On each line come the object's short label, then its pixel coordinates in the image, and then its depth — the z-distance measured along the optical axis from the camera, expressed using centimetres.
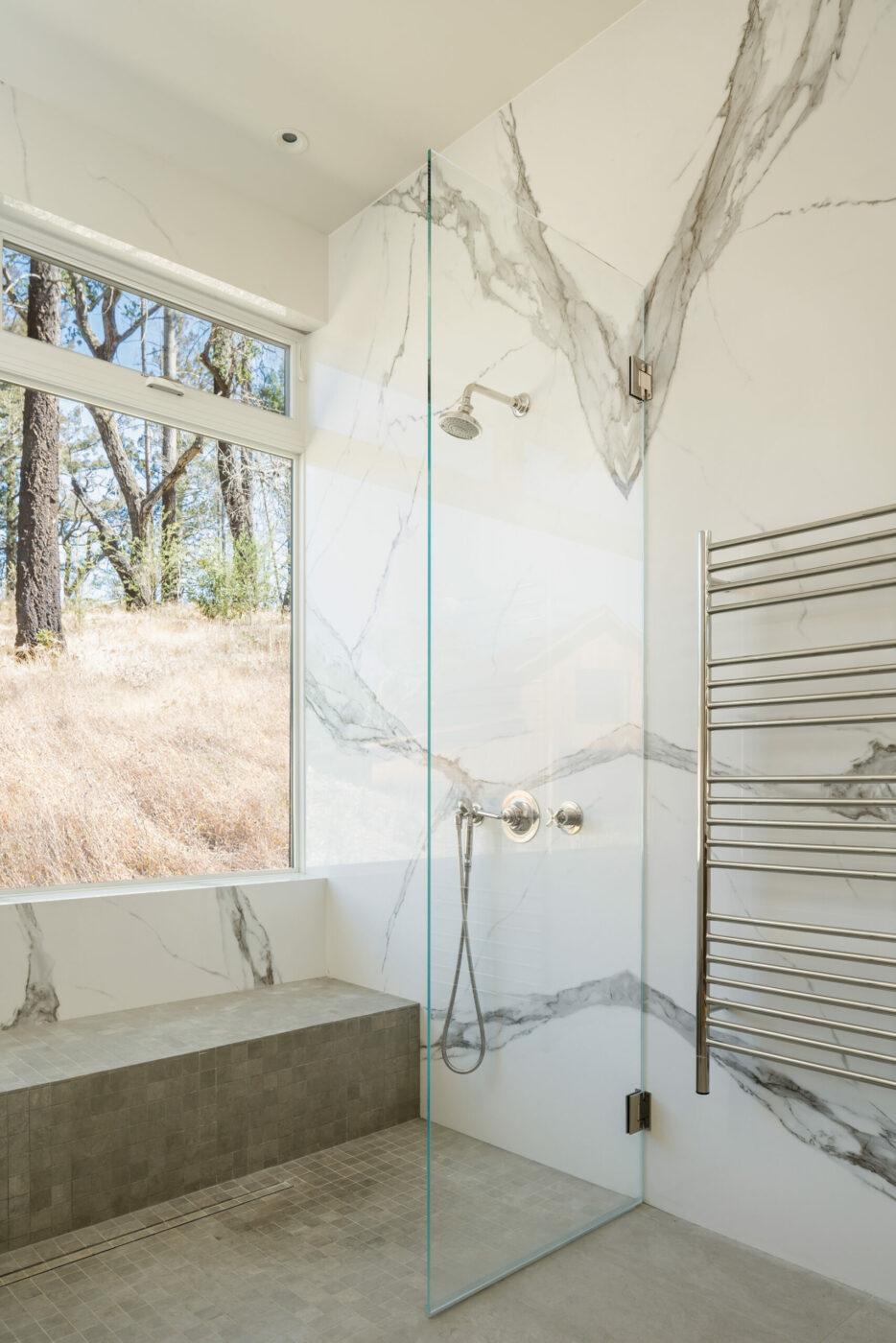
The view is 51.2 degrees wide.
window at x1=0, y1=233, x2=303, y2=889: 265
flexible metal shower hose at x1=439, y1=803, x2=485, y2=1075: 176
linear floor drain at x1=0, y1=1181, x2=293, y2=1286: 187
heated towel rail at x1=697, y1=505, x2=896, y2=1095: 177
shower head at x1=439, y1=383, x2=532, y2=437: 177
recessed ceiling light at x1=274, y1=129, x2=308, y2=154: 276
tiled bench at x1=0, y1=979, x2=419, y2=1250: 199
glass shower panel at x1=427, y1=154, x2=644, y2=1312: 177
